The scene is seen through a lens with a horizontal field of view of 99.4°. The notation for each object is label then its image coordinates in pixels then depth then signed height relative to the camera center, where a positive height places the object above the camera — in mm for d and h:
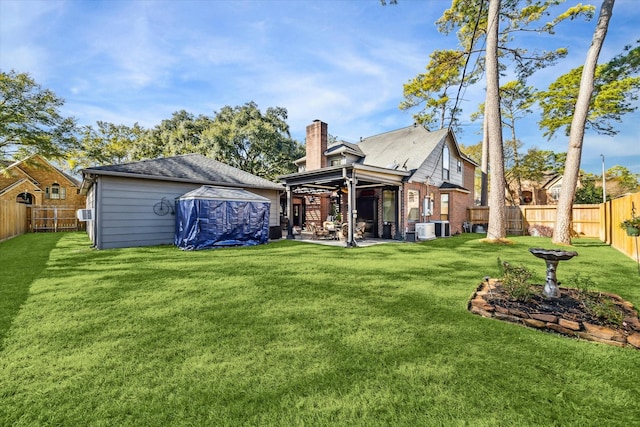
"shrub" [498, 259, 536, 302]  3996 -1039
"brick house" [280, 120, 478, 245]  12758 +1689
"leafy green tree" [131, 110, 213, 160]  24625 +7444
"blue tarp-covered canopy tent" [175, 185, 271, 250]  10305 -83
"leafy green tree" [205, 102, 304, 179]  22375 +6478
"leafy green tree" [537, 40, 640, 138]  14086 +7685
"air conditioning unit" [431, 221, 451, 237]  14852 -649
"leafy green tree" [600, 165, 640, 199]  28750 +3825
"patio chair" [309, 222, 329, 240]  13758 -839
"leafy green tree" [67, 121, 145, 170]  25250 +7290
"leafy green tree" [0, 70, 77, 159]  14461 +5471
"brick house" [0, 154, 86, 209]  19766 +2470
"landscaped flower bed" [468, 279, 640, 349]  3020 -1278
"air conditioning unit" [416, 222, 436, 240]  13172 -719
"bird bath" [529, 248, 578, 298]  3921 -744
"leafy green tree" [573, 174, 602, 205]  22734 +1798
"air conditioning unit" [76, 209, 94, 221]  11542 +90
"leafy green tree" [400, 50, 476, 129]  14320 +8553
